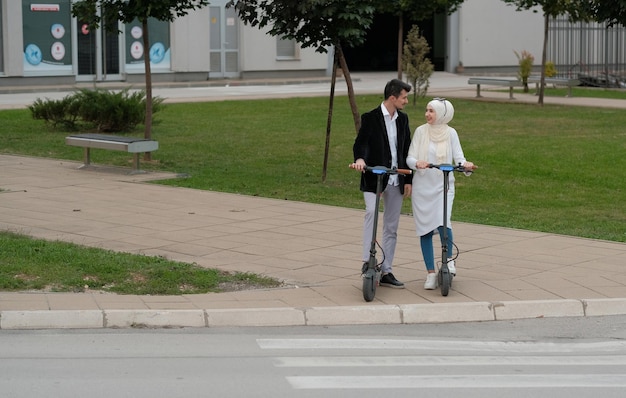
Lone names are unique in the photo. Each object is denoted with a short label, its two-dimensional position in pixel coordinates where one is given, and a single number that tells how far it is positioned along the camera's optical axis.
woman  9.08
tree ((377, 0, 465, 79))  29.58
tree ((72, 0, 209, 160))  17.17
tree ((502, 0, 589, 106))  28.90
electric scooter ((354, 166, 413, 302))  8.73
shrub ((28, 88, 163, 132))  22.36
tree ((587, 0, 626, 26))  14.77
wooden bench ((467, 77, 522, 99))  32.53
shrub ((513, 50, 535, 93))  35.00
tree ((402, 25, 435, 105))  29.09
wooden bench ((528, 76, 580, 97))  33.32
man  9.12
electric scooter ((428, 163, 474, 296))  8.83
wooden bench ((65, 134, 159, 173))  16.66
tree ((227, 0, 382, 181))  14.90
